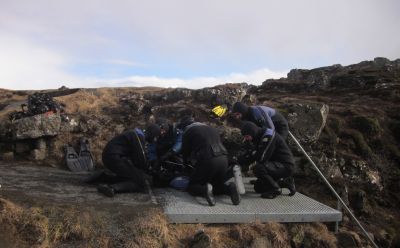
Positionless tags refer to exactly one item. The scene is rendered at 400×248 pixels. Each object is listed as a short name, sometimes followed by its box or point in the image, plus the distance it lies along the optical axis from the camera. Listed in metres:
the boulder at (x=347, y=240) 7.38
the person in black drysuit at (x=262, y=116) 8.92
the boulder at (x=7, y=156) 10.20
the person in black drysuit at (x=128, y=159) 7.80
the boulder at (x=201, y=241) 6.23
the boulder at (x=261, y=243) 6.56
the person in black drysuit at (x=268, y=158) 8.04
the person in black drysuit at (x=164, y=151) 8.25
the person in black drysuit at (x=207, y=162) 7.44
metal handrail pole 7.70
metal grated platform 6.70
